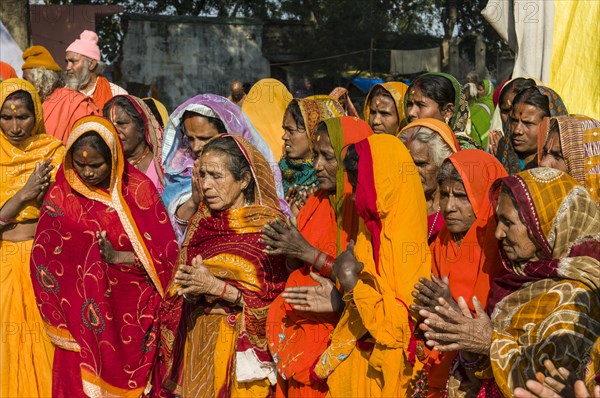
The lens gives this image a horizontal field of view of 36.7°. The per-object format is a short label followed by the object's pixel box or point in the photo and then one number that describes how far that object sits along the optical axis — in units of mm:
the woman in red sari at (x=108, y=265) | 5676
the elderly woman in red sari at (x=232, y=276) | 5074
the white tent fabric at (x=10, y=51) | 10866
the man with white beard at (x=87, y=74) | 8461
